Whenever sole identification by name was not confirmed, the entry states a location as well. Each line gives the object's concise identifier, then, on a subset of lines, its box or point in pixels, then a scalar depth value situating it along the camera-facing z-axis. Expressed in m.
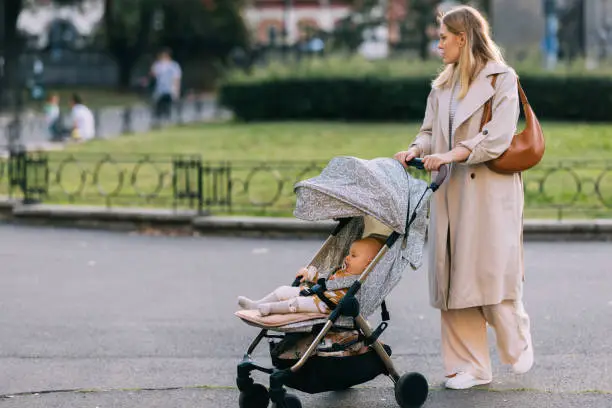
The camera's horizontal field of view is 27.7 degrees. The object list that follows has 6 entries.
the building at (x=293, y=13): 83.56
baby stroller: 5.68
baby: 5.69
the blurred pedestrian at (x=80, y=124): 23.92
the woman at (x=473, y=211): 6.14
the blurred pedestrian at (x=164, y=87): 30.33
